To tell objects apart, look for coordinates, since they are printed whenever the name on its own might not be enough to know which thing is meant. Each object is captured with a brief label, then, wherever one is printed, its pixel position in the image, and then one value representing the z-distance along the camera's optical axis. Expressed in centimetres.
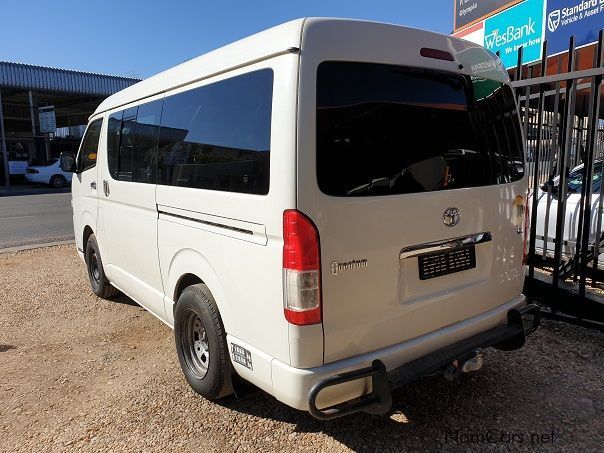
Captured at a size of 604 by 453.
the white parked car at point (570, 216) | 529
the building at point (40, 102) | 2466
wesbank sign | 902
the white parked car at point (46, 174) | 2498
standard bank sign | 790
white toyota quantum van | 225
